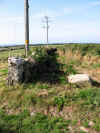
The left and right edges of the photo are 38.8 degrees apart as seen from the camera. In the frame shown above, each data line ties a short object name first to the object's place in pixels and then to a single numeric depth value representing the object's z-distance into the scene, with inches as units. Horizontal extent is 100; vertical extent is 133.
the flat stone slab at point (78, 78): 186.9
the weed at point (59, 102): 143.8
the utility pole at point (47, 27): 1157.2
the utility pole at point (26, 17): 294.5
